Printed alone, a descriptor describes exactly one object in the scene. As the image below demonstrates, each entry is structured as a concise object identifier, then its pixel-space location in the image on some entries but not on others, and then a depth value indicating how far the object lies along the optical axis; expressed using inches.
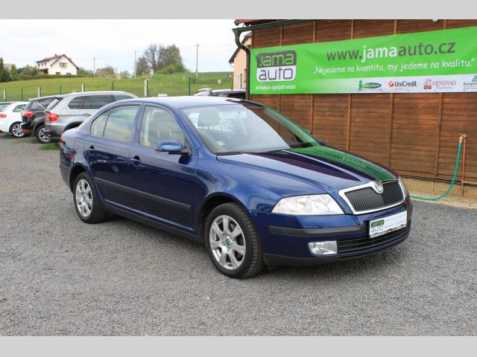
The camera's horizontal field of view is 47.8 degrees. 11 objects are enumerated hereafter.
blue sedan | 176.4
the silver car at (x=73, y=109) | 648.4
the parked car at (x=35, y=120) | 752.4
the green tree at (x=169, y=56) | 3580.2
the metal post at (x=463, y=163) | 323.3
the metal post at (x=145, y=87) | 879.6
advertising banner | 323.6
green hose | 323.6
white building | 4925.9
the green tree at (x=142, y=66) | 3486.7
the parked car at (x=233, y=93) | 698.8
